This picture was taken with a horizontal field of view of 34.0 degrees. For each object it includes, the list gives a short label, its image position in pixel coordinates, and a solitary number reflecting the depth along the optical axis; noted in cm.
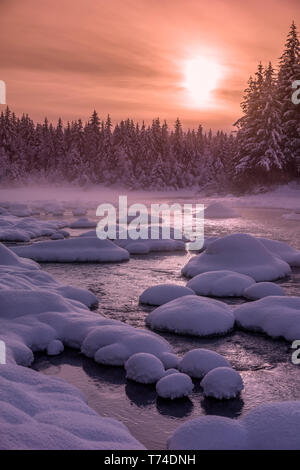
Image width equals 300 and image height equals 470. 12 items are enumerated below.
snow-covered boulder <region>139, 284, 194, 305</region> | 936
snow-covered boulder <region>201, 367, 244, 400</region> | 561
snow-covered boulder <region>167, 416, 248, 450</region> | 420
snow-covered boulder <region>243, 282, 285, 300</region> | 969
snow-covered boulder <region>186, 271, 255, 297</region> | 1030
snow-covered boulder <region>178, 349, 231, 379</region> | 610
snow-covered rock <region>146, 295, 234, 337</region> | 780
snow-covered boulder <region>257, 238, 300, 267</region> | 1365
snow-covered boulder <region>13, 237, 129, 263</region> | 1437
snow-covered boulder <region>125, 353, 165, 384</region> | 595
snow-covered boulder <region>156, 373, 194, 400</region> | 559
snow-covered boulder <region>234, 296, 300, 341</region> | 768
